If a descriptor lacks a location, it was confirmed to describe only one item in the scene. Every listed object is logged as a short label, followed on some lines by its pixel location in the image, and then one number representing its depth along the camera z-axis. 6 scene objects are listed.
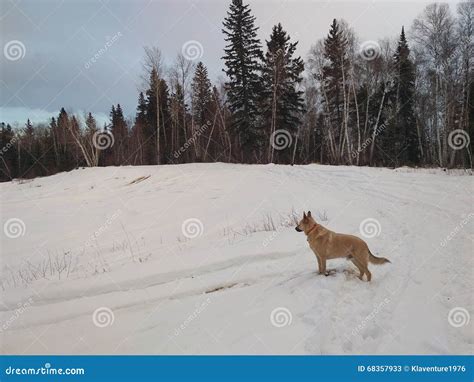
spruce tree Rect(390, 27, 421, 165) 26.80
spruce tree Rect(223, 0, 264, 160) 27.03
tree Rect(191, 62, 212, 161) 34.34
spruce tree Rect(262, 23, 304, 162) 26.27
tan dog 4.79
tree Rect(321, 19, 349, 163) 26.48
